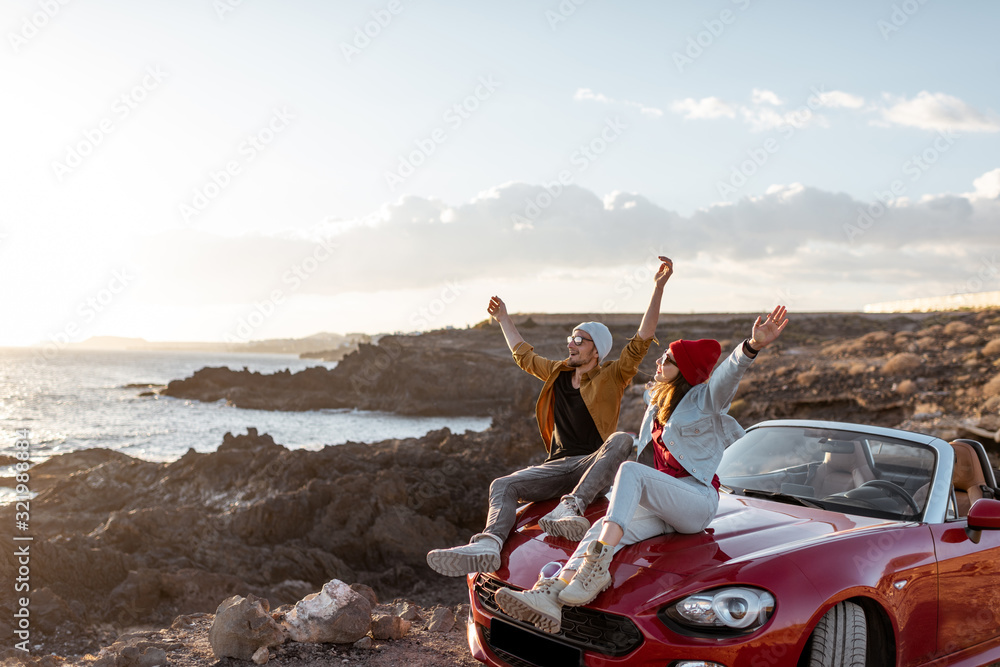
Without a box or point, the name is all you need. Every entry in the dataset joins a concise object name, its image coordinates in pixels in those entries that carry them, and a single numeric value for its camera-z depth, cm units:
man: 412
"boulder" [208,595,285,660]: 432
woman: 328
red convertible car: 308
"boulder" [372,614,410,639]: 482
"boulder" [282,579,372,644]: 457
